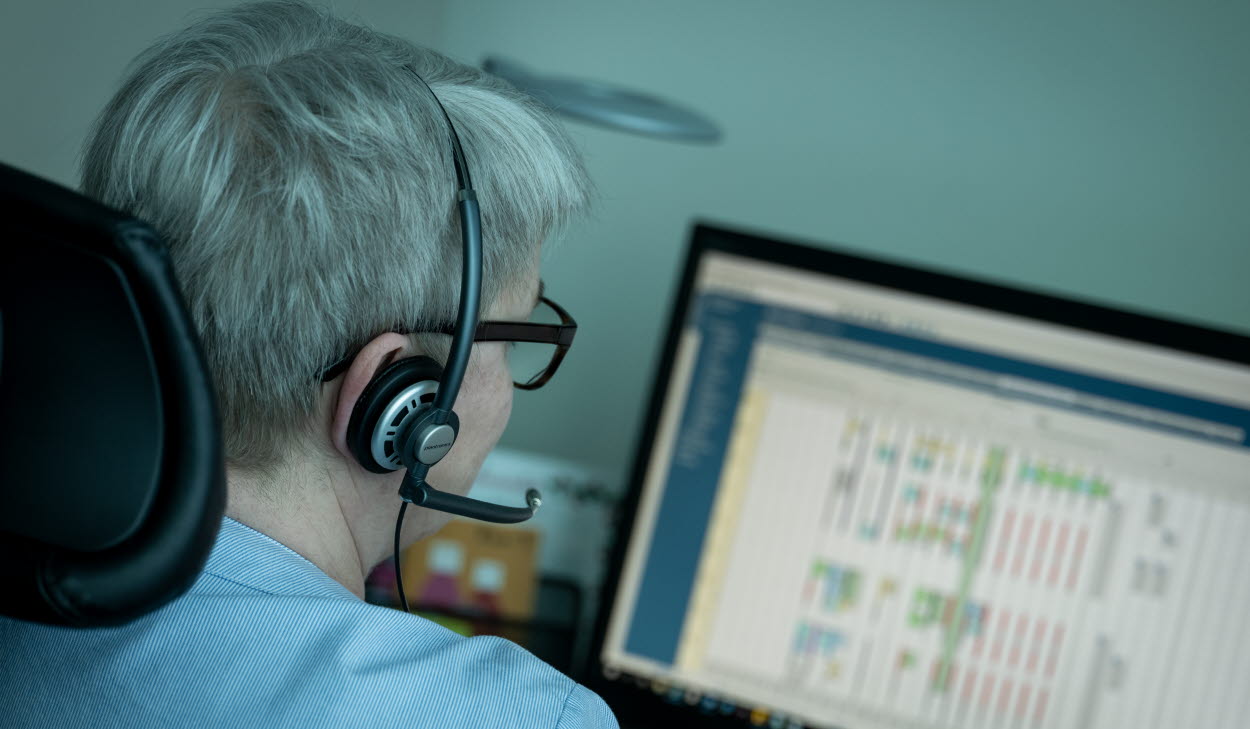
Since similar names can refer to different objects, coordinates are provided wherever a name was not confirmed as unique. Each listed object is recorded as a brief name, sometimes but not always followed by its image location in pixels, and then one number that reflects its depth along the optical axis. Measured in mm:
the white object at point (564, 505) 1779
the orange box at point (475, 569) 1732
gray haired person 1278
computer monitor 1595
